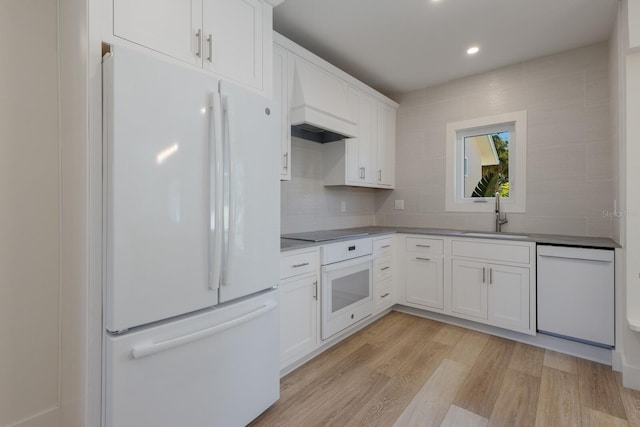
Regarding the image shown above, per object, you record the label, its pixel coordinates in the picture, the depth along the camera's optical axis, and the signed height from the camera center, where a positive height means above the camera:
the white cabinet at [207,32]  1.21 +0.85
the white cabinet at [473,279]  2.43 -0.62
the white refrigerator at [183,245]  1.09 -0.14
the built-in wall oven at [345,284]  2.26 -0.61
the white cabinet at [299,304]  1.93 -0.64
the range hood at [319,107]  2.34 +0.90
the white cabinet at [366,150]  2.98 +0.66
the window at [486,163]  2.94 +0.53
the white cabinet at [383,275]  2.84 -0.63
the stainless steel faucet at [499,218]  3.01 -0.06
